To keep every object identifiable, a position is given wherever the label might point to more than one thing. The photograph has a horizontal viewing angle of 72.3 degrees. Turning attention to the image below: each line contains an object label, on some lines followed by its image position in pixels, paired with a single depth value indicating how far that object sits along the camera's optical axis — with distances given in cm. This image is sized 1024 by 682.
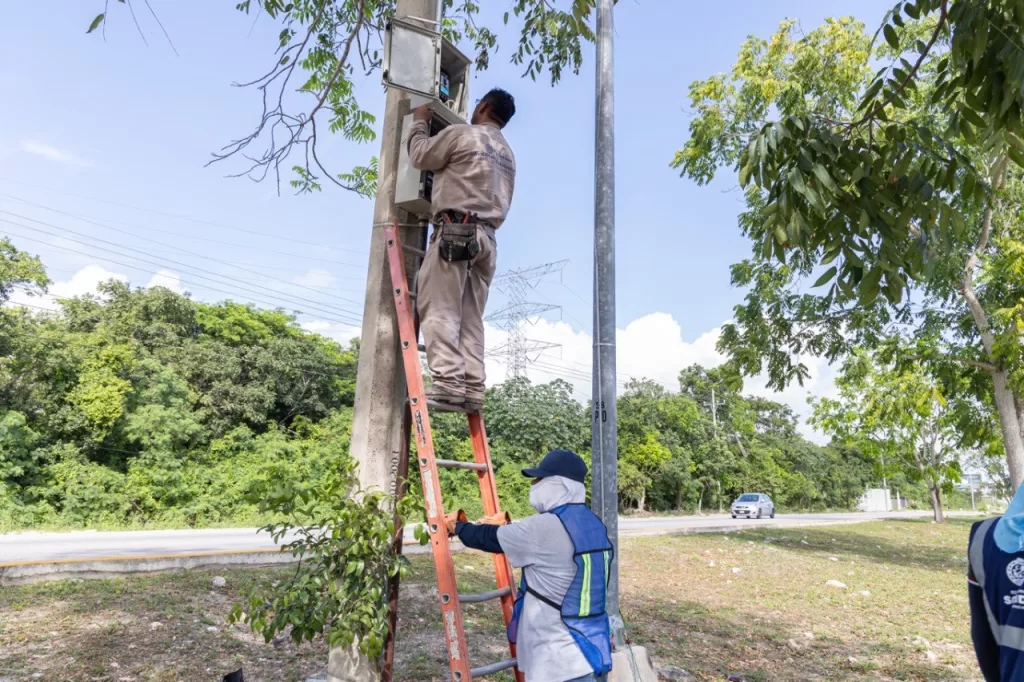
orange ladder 305
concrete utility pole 337
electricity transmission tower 3609
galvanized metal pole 477
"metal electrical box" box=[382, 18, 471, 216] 362
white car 3525
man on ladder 337
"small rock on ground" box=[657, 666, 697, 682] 557
